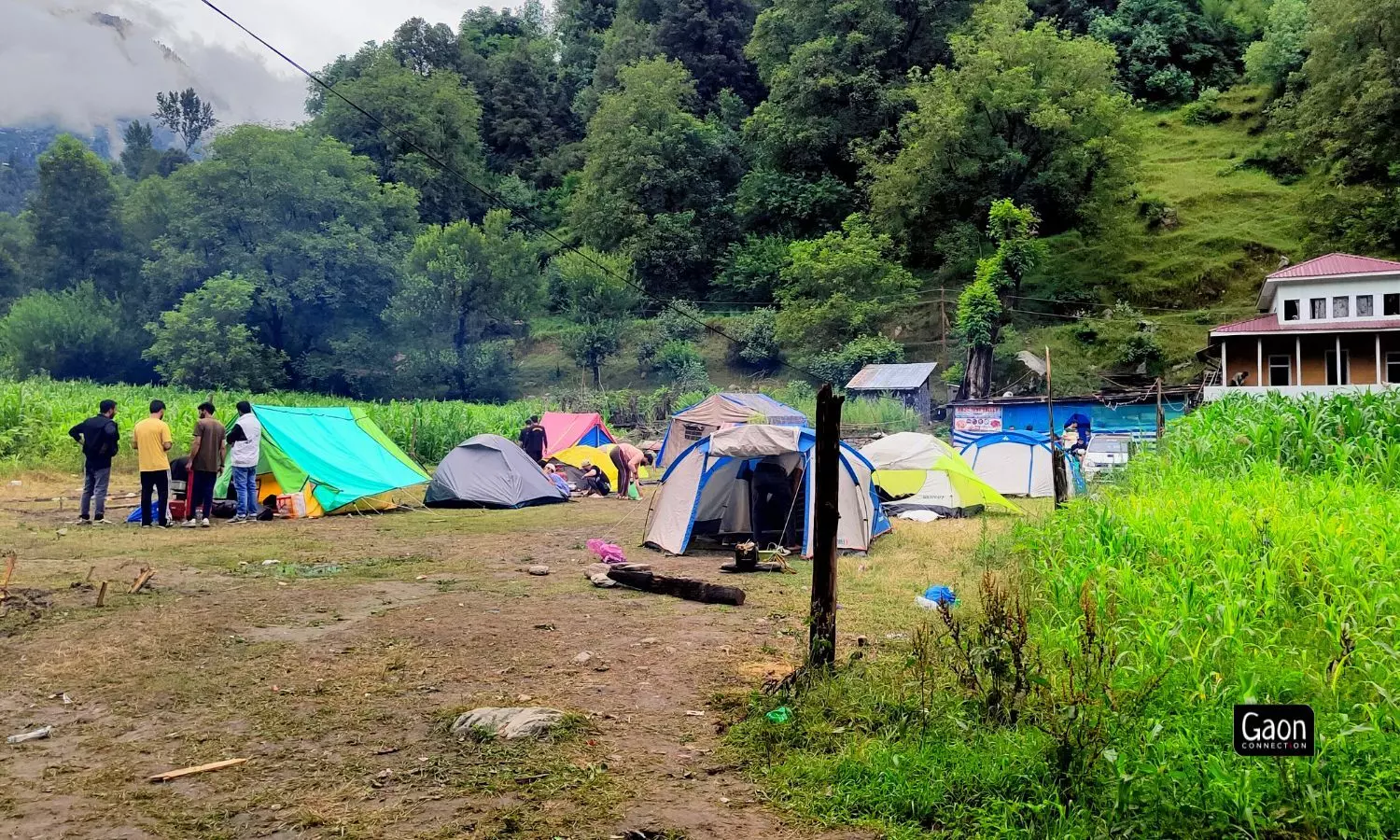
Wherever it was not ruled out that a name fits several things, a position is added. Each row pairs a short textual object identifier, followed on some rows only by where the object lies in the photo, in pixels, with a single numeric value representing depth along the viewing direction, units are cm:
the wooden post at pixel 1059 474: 1197
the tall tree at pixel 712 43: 5834
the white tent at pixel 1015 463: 1862
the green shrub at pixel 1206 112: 5328
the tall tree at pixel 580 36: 6806
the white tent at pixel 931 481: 1559
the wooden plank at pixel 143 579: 826
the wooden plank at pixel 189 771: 433
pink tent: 2186
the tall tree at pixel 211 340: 3625
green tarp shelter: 1422
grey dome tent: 1611
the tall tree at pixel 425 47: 6328
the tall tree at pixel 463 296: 4156
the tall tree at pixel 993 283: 3572
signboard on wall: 3027
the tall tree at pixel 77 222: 4381
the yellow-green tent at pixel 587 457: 1930
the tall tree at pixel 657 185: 4947
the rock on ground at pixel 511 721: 483
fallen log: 839
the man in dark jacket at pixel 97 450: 1221
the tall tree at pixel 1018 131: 3881
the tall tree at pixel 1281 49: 4903
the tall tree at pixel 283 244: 3956
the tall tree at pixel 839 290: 3859
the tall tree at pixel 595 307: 4319
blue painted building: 2950
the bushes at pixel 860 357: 3712
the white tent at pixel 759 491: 1103
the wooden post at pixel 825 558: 550
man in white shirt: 1306
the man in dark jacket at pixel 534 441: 1828
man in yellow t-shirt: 1206
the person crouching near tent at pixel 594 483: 1878
